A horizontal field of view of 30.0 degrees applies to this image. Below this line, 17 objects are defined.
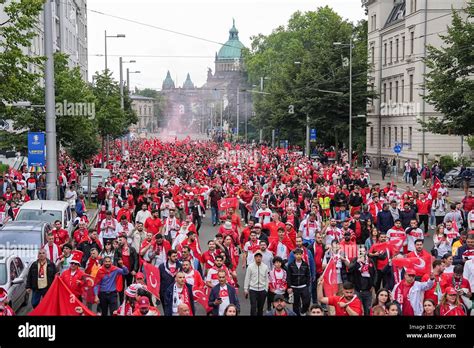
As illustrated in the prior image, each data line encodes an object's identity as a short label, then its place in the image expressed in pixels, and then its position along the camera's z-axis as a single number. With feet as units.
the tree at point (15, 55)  69.21
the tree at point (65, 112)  106.93
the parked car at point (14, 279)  43.65
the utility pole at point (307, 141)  210.69
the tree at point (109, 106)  169.27
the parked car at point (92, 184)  118.21
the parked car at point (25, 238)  51.85
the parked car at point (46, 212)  66.90
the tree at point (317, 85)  204.95
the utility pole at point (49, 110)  77.97
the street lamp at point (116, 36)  179.31
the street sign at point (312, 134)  199.14
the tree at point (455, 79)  122.62
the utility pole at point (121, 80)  188.44
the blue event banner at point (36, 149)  83.05
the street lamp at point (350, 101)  182.29
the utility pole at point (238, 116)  387.02
